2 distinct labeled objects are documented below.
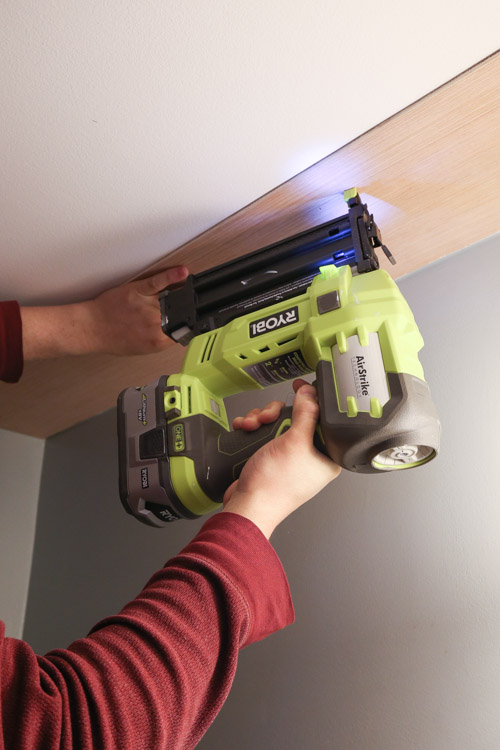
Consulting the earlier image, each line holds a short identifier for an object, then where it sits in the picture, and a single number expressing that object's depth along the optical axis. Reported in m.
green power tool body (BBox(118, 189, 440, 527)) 0.78
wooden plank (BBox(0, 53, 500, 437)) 0.93
